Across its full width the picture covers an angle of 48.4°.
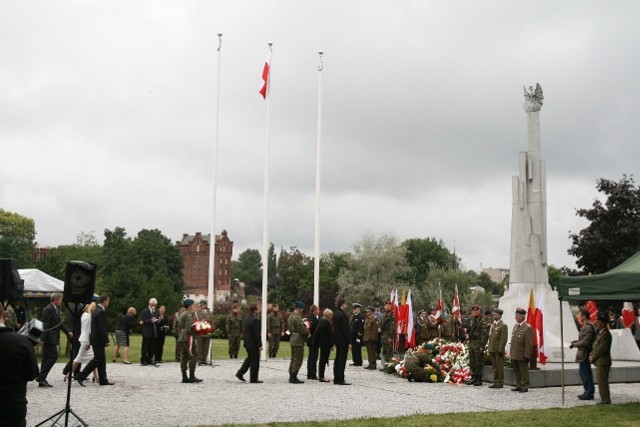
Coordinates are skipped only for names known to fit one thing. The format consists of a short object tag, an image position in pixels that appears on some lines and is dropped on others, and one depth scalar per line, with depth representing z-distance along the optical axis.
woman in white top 15.24
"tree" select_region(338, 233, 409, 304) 65.75
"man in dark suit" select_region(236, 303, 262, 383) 16.34
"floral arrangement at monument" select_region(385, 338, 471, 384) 17.53
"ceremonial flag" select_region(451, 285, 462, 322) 28.72
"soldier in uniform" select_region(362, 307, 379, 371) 21.83
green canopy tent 12.67
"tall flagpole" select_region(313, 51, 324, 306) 23.48
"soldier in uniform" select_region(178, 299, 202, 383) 16.23
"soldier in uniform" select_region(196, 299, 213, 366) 20.41
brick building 128.50
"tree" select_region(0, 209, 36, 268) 92.88
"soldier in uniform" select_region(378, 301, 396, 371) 21.75
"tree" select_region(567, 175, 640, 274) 35.66
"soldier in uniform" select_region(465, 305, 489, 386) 17.05
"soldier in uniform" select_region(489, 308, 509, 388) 16.41
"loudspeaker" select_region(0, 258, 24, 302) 12.09
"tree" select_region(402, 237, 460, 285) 80.75
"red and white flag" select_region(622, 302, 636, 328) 24.39
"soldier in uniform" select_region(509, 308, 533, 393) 15.85
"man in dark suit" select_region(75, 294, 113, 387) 15.11
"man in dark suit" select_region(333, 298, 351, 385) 16.72
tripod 9.59
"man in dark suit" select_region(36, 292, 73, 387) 14.93
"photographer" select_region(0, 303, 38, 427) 6.50
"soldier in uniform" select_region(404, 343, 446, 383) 17.75
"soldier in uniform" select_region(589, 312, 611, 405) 13.62
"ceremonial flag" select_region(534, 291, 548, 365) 18.94
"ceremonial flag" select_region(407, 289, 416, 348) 21.45
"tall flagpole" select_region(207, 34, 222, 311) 23.26
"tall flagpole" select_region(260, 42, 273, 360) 24.04
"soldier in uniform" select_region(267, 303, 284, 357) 27.00
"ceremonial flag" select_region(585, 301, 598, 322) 26.47
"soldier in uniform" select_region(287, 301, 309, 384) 16.73
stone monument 24.20
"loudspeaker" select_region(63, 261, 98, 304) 10.12
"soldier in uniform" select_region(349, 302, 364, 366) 22.72
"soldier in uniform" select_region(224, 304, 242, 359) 25.56
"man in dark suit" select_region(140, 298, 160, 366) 21.25
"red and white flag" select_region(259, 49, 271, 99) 24.58
